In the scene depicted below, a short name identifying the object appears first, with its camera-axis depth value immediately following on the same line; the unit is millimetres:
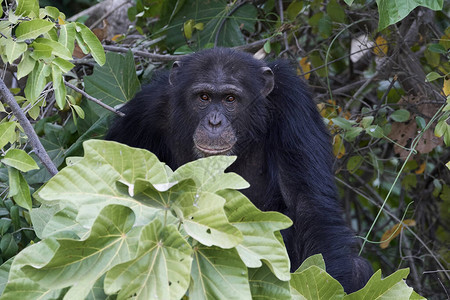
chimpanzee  9719
